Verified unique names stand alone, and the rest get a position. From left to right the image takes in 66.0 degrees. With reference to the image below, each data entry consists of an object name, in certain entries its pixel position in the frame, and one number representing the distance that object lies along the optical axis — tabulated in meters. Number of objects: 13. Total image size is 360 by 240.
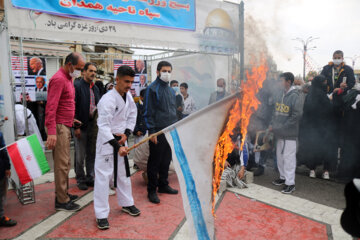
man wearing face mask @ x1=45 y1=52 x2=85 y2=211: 3.99
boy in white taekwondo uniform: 3.66
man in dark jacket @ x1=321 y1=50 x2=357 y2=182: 5.73
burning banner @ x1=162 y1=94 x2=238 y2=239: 2.33
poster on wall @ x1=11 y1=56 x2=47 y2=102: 8.29
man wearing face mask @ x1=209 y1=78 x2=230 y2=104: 7.70
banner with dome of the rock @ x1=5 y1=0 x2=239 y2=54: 4.70
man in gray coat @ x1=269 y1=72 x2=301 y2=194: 5.05
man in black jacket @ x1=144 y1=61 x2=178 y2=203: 4.60
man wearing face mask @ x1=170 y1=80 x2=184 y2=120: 7.98
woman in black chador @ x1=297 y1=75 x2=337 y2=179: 5.78
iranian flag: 3.84
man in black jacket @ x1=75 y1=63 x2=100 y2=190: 5.11
